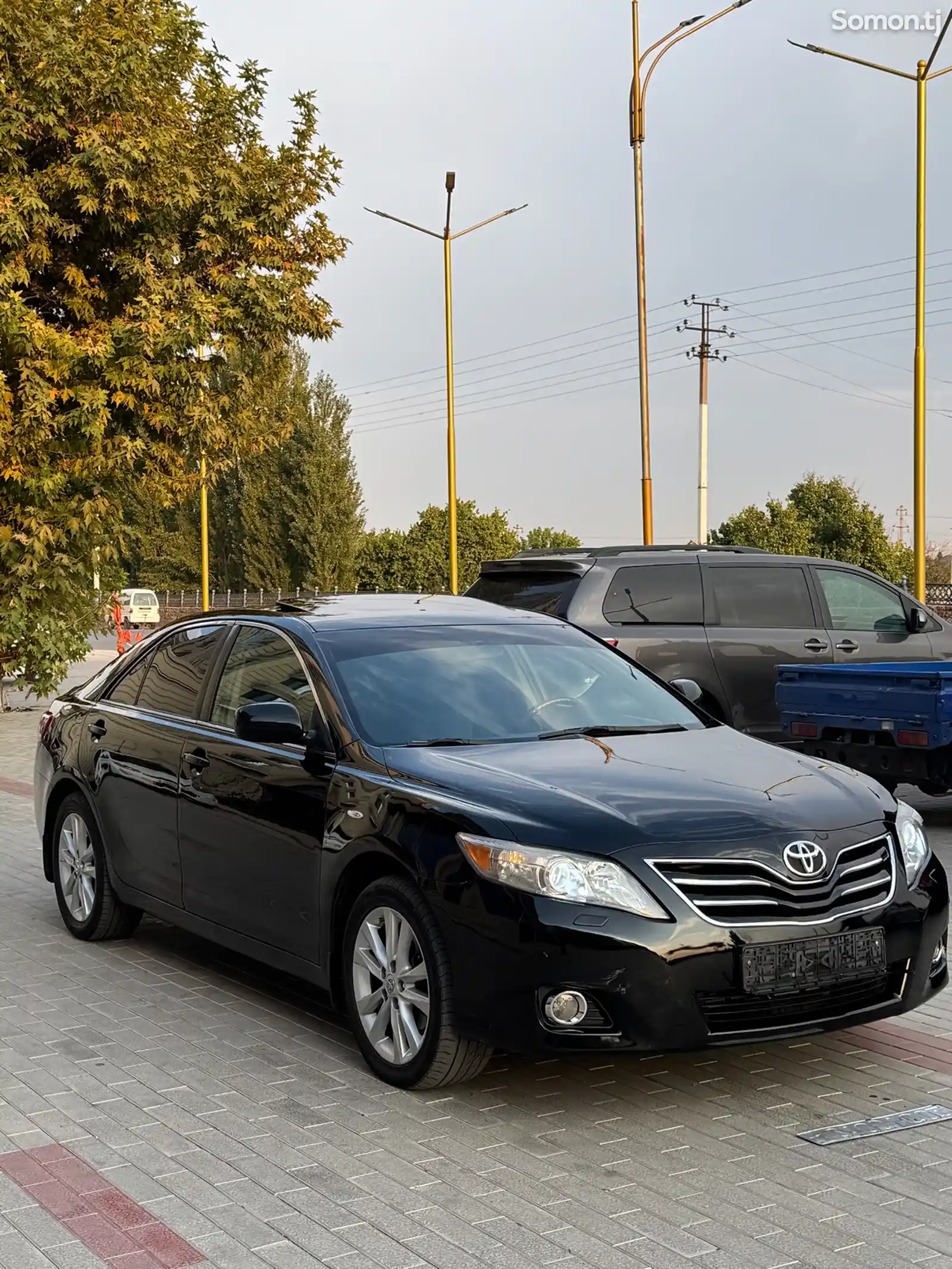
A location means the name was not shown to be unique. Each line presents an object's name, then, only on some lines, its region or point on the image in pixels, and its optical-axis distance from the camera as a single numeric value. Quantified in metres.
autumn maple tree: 16.73
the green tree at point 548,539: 82.69
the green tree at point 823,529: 75.50
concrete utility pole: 58.06
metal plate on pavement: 4.39
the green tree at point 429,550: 70.44
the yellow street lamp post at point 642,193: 25.12
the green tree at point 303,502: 67.81
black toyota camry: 4.40
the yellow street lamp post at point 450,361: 37.47
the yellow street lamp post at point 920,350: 24.47
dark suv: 12.02
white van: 54.94
